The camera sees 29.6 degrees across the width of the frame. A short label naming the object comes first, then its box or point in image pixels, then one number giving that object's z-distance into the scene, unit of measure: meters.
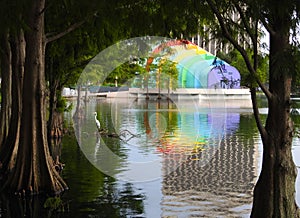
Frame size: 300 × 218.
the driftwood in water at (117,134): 29.11
